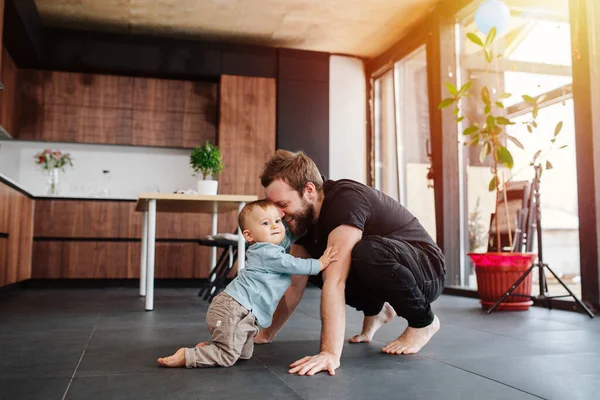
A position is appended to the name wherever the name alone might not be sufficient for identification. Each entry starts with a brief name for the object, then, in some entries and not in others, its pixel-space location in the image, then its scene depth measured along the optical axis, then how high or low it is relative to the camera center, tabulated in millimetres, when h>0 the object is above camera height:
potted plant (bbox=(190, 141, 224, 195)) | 4430 +577
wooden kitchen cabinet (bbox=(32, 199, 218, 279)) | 6000 -93
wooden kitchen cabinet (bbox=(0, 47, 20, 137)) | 5551 +1394
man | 1790 -65
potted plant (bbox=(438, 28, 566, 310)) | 3783 -171
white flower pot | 4047 +329
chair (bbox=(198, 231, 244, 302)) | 4371 -129
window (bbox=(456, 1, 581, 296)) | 4230 +795
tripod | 3604 -241
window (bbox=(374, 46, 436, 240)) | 5846 +1083
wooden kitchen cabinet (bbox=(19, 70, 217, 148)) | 6242 +1397
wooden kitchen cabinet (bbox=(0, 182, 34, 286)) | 4348 -22
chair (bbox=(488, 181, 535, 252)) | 4219 +116
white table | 3602 +205
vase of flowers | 6387 +791
